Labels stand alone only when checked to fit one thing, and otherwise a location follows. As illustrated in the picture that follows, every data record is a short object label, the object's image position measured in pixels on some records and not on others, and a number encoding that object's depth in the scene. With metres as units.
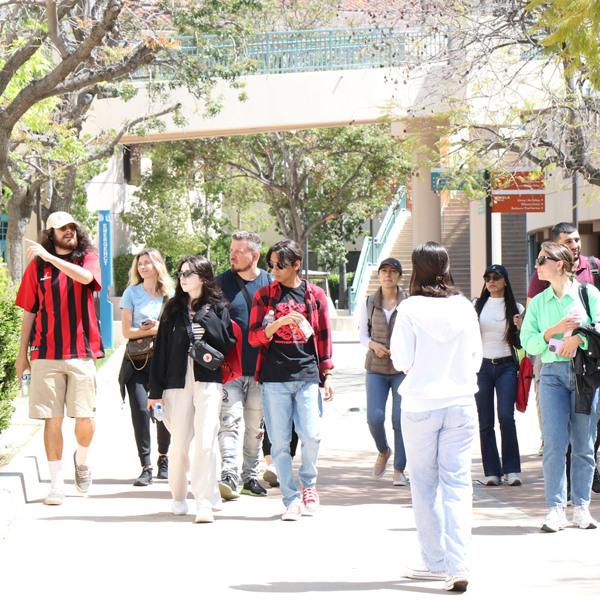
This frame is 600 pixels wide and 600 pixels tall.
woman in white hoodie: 9.66
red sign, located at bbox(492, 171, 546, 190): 23.66
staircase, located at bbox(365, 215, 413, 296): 67.44
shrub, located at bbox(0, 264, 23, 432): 15.57
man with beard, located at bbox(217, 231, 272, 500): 14.41
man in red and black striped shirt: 13.74
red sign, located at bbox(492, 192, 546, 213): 32.50
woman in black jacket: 12.77
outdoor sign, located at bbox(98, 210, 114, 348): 42.03
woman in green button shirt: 12.15
